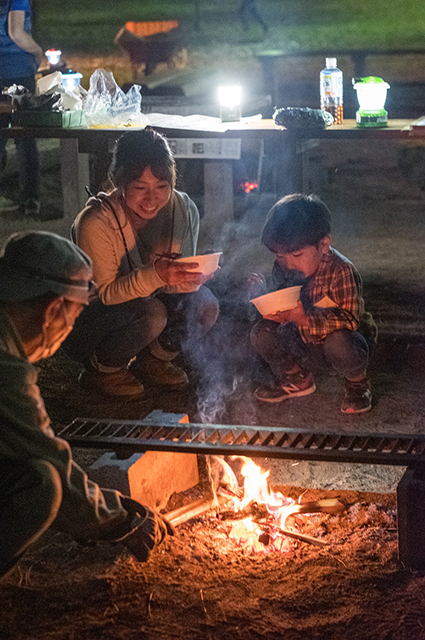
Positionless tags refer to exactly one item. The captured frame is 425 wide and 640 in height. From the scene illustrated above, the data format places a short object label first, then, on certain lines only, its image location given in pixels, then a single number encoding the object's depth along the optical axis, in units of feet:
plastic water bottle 19.35
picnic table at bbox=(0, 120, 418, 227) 17.99
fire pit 9.23
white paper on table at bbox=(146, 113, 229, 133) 19.07
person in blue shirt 24.58
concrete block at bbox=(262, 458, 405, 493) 11.63
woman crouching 13.26
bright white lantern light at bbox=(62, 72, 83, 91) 21.98
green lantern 18.26
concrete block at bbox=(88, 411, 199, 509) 10.47
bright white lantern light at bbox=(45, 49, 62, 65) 26.61
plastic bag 20.44
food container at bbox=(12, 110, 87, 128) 19.74
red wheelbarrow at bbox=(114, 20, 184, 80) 42.04
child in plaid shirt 13.00
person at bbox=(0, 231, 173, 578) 7.30
